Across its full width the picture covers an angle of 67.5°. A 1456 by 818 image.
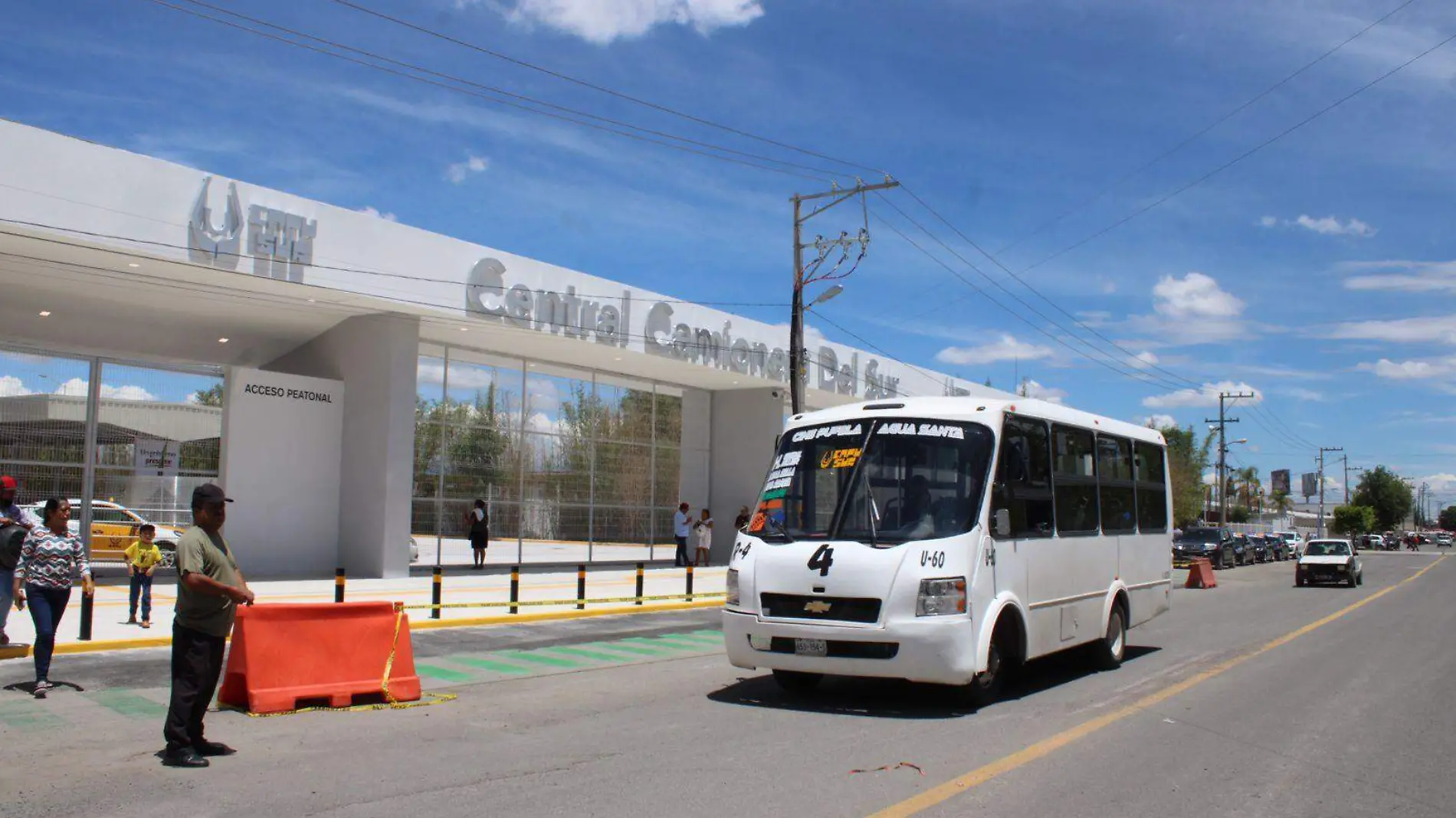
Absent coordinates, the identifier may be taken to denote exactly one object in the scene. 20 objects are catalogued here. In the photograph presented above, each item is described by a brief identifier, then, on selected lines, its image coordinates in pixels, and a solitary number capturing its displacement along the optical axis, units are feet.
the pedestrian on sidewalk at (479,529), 83.76
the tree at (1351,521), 343.87
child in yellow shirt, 45.27
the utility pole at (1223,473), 214.69
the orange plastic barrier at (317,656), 28.68
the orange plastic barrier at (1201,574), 97.09
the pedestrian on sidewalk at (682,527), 96.02
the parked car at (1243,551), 150.10
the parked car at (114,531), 67.10
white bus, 28.43
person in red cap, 33.63
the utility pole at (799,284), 78.23
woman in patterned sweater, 30.60
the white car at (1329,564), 100.42
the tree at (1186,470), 236.43
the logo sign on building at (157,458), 68.95
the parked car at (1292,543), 188.50
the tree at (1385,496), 466.70
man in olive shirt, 22.27
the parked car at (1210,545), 132.57
